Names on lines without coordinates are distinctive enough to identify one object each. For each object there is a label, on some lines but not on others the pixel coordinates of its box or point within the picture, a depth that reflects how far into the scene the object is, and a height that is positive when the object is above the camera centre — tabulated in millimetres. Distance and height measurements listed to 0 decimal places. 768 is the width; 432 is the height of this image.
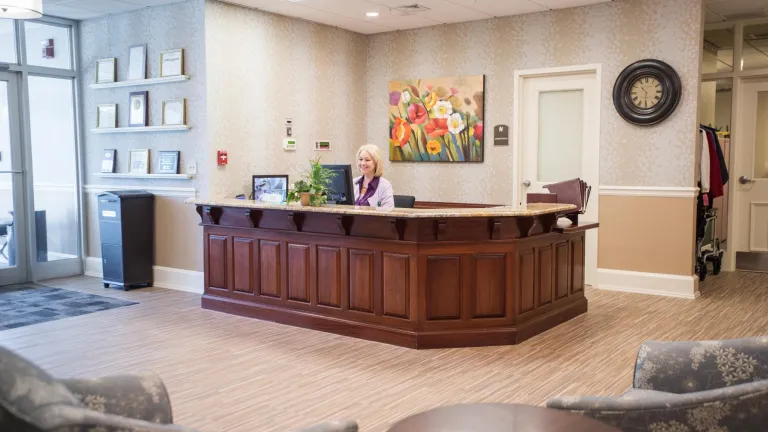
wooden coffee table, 1898 -739
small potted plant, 5336 -151
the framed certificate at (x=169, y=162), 6938 +69
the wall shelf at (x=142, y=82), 6750 +904
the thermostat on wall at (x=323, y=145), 7848 +273
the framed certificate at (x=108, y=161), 7609 +87
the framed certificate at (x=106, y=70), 7461 +1086
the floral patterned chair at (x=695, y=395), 1868 -683
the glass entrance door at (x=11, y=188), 7418 -211
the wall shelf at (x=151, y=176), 6859 -73
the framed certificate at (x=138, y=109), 7172 +634
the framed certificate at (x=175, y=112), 6785 +570
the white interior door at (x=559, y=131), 7176 +408
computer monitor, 5576 -138
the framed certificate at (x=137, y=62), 7141 +1127
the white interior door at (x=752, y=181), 8164 -150
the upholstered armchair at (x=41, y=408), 1455 -521
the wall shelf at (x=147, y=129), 6794 +416
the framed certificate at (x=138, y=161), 7246 +83
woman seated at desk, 5812 -126
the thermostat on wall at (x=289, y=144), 7413 +270
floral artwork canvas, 7801 +582
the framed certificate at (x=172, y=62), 6770 +1066
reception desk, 4906 -783
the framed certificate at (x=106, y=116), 7500 +587
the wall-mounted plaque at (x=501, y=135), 7617 +378
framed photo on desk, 6980 -199
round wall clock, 6625 +761
